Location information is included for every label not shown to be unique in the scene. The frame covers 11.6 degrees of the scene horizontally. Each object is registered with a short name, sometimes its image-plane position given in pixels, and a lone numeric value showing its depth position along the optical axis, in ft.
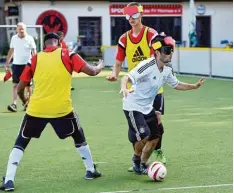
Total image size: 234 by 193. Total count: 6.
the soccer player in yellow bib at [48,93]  41.39
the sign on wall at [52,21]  226.15
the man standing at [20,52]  80.97
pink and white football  42.70
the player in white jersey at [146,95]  42.12
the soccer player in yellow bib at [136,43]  46.07
